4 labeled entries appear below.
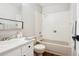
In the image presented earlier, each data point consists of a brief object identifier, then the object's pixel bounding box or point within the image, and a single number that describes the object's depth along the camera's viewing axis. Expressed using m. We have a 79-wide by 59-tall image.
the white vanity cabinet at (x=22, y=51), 1.12
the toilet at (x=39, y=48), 2.00
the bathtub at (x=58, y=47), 2.01
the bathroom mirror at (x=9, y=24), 1.60
